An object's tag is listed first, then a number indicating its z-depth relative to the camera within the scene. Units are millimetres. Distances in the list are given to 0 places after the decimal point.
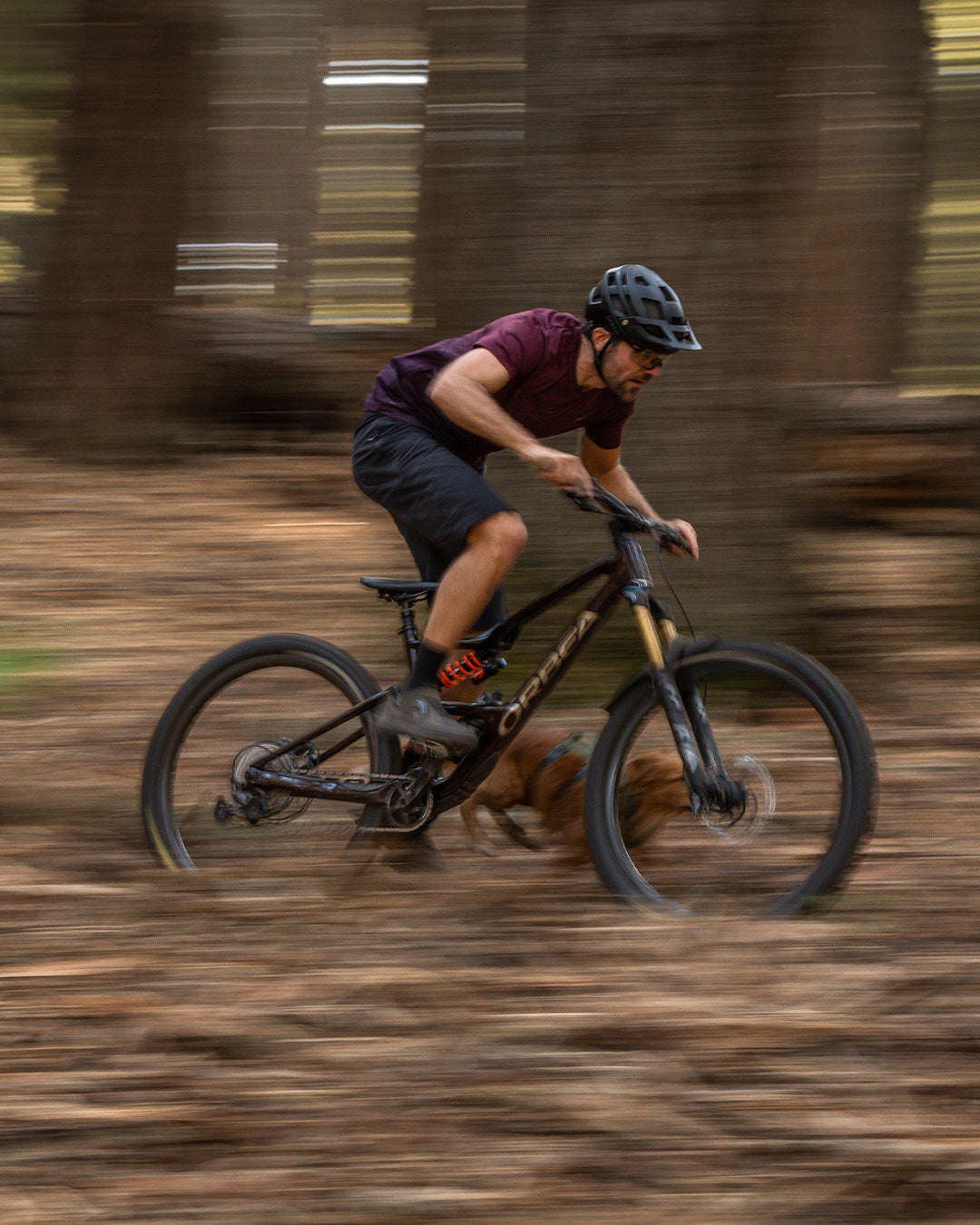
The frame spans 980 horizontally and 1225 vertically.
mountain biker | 8070
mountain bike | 7828
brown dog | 8937
